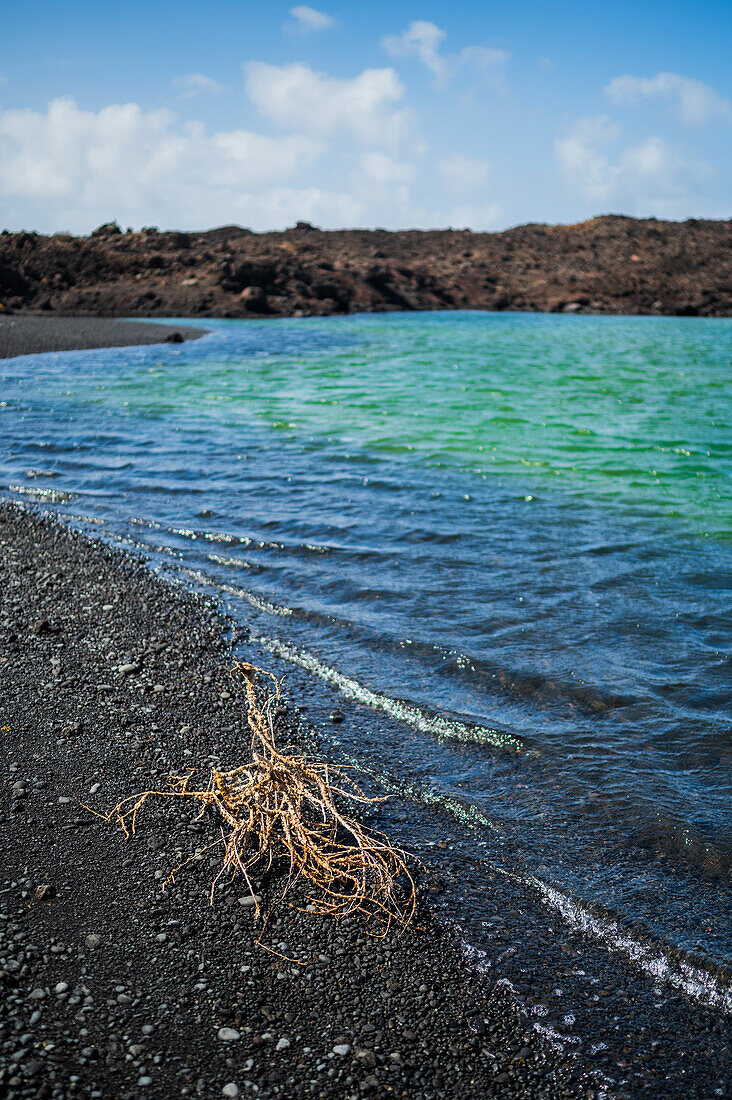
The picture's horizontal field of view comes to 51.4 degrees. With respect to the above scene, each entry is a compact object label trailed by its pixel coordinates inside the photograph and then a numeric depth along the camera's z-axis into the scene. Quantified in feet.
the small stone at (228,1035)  9.41
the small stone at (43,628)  20.22
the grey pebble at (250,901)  11.60
